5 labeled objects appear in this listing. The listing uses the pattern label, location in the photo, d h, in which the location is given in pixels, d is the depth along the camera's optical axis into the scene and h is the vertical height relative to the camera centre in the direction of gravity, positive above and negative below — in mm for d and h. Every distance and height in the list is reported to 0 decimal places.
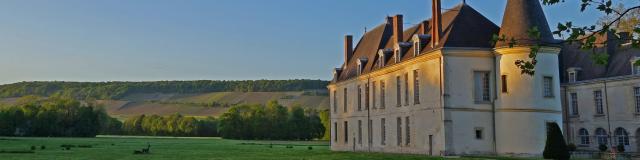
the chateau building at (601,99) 39969 +1497
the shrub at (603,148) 39906 -1617
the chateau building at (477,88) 30781 +1747
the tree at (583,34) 6574 +926
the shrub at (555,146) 26281 -976
